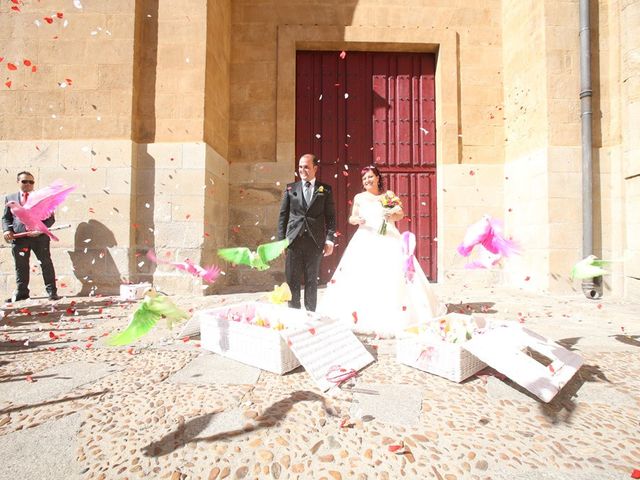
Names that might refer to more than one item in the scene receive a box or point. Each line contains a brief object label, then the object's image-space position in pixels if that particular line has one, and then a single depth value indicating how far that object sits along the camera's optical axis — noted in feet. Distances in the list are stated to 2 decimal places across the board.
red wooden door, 24.82
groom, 13.32
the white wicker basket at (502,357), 7.02
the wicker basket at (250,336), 8.33
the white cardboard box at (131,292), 17.66
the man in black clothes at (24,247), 17.44
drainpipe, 19.15
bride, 11.67
